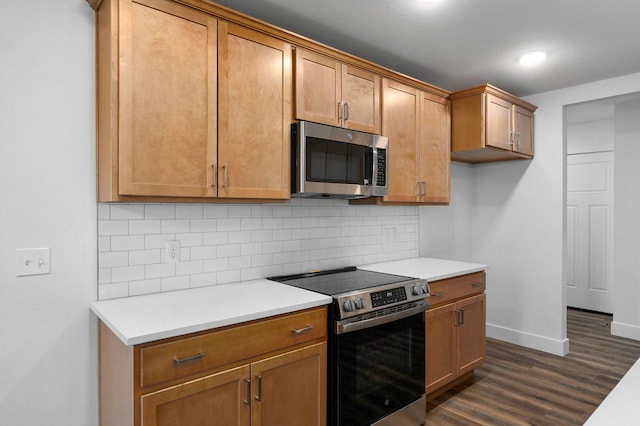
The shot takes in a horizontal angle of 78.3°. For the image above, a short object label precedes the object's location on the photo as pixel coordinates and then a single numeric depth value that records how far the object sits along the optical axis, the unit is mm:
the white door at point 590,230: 4984
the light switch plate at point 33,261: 1741
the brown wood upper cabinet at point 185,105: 1705
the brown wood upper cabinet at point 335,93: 2311
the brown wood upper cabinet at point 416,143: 2863
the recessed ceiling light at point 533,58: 2843
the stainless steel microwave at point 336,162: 2254
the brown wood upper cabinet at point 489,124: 3225
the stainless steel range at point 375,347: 2035
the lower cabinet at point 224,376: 1473
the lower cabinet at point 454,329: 2678
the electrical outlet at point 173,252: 2137
